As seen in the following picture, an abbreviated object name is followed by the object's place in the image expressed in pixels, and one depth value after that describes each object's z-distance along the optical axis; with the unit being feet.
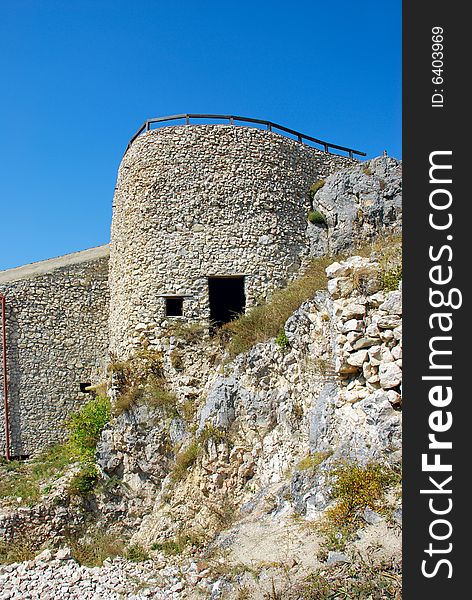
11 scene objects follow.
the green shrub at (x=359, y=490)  19.16
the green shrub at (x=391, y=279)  25.78
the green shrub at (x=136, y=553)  30.30
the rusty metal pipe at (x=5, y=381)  48.75
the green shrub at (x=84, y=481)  41.57
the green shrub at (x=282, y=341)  35.14
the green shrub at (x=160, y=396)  41.42
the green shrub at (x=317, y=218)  47.16
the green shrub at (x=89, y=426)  45.32
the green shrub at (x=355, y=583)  15.24
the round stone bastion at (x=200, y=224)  43.52
